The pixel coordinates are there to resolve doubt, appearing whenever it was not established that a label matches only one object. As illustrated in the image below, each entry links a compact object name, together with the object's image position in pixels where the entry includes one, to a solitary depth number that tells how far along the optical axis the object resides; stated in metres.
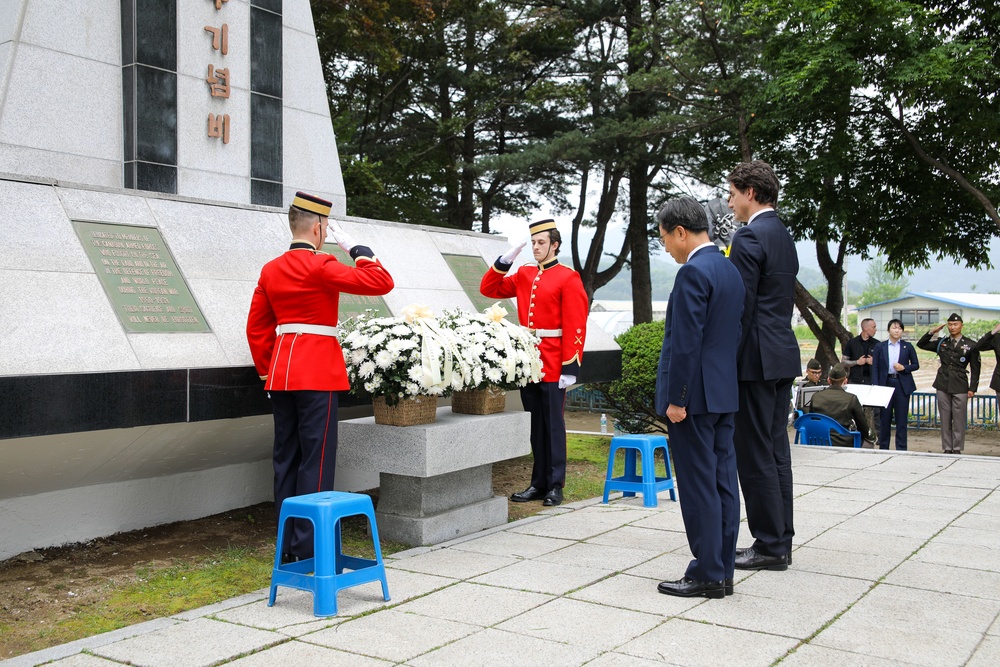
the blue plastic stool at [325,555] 4.11
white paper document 11.03
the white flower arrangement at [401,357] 5.28
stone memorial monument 4.95
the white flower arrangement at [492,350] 5.70
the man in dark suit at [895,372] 11.70
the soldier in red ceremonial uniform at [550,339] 6.83
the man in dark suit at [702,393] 4.39
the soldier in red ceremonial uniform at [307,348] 4.89
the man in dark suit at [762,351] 4.85
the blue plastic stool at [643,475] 6.70
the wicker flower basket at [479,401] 5.96
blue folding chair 9.87
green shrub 9.68
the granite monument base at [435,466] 5.35
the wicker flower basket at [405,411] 5.40
